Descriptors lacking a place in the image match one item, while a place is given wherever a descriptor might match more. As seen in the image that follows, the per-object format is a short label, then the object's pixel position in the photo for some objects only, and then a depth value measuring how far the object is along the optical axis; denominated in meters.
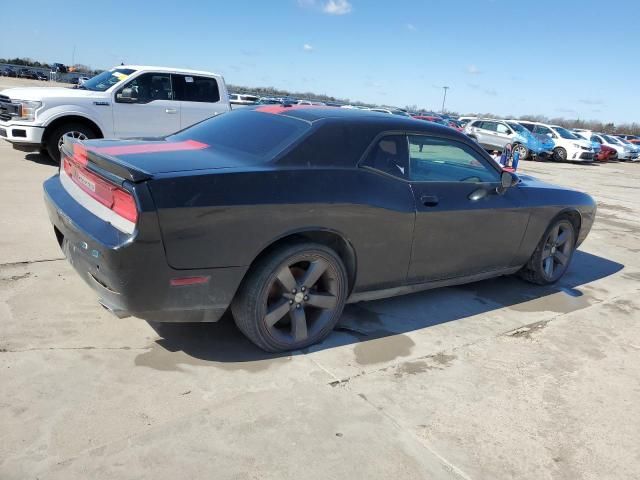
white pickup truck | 8.19
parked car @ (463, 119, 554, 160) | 22.95
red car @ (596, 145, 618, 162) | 29.94
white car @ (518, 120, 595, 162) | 24.92
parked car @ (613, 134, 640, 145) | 43.11
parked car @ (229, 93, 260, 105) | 25.94
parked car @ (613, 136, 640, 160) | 33.19
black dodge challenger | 2.69
